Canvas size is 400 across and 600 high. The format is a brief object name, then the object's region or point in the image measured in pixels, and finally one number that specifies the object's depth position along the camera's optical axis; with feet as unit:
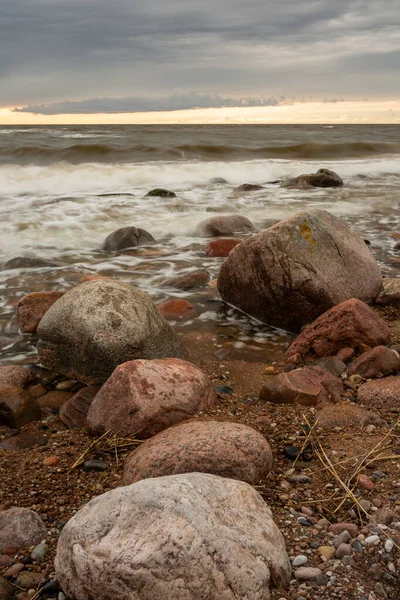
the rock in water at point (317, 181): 49.78
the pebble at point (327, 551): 6.96
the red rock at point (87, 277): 20.89
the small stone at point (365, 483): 8.23
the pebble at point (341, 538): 7.16
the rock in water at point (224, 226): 29.60
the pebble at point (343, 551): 6.94
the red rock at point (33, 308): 17.12
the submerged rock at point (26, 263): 23.58
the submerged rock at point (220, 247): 25.02
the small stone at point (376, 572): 6.56
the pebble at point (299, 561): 6.82
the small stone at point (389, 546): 6.91
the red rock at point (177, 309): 18.24
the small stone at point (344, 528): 7.32
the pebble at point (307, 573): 6.61
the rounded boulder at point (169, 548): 5.90
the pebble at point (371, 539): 7.08
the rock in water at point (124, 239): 26.81
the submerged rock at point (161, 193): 42.73
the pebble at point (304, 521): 7.60
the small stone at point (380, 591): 6.33
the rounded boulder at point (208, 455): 8.37
